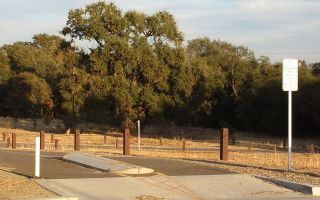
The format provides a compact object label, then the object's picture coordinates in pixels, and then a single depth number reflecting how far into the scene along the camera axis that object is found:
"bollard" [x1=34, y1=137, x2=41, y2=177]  13.86
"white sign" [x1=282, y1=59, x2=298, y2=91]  16.50
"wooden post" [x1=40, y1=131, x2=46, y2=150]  31.63
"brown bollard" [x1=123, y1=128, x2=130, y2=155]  23.98
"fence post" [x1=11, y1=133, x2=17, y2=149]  33.22
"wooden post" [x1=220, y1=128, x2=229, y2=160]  20.38
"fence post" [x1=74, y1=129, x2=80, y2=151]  29.22
